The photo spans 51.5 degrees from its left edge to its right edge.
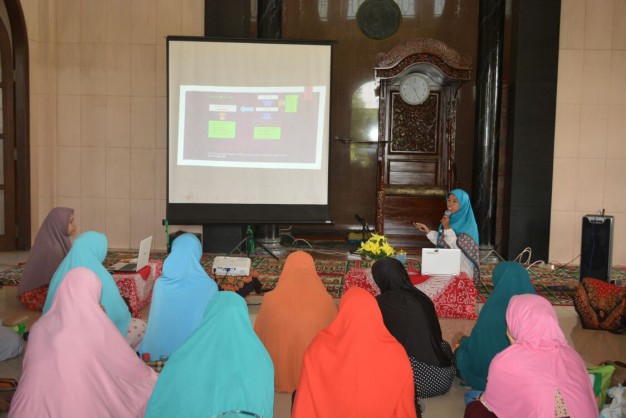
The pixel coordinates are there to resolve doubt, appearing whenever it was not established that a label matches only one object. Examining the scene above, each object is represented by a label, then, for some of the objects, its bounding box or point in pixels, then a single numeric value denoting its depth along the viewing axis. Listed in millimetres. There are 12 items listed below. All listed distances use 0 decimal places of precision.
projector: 4926
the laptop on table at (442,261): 4434
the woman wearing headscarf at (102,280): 3594
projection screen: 6586
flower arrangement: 4762
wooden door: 7082
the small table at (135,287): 4582
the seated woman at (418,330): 3027
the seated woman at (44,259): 4695
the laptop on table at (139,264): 4641
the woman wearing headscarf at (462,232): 5355
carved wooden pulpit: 7562
